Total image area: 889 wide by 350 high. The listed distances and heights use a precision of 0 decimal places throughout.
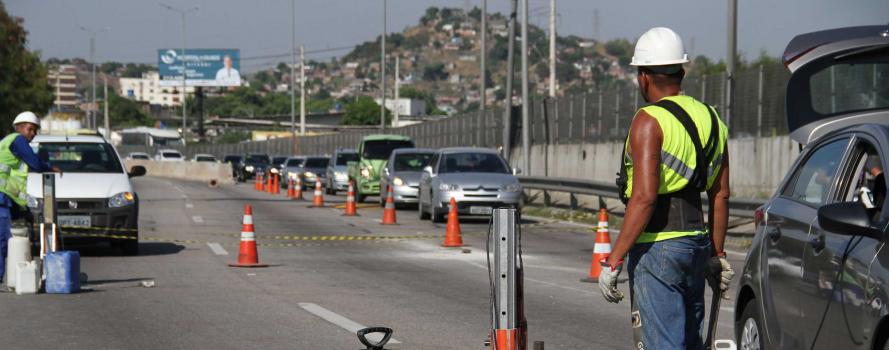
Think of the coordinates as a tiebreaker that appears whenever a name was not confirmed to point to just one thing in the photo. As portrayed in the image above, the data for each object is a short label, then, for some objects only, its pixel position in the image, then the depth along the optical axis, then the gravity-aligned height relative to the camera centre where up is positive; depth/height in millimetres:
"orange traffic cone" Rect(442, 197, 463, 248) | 20891 -1538
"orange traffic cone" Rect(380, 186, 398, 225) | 27547 -1617
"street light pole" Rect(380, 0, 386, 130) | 66062 +2738
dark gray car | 6020 -481
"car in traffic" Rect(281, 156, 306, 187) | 52303 -1544
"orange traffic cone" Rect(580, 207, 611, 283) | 15375 -1273
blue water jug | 13445 -1353
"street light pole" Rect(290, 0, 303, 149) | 87562 +5031
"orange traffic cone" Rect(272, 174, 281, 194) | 46825 -1911
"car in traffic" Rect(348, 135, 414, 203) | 39656 -967
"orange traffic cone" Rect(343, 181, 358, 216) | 31172 -1704
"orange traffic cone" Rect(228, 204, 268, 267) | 17094 -1477
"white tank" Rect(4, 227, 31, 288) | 13906 -1227
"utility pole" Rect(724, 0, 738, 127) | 25703 +1369
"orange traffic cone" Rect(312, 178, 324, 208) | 35844 -1779
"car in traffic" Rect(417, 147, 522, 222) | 27578 -1091
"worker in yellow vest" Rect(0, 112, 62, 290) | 14734 -436
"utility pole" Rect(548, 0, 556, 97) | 59375 +3327
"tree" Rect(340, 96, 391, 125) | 196125 +1440
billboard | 129125 +5201
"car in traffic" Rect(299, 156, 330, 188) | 52531 -1601
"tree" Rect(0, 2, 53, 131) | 64688 +2190
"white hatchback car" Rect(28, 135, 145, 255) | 17797 -802
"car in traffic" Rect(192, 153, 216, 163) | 79750 -1785
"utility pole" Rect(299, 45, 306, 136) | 98119 +3213
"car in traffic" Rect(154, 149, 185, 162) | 82519 -1707
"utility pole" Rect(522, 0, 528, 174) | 37612 +91
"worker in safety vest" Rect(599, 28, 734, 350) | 5895 -313
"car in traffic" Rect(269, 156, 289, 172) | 63191 -1626
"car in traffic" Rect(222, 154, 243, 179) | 69062 -1682
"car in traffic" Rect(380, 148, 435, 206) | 33688 -1094
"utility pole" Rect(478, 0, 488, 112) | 49344 +2629
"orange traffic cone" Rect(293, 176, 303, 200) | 40844 -1804
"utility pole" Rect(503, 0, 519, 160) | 41438 +1469
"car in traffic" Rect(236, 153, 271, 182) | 65562 -1766
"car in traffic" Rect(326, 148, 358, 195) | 45344 -1371
